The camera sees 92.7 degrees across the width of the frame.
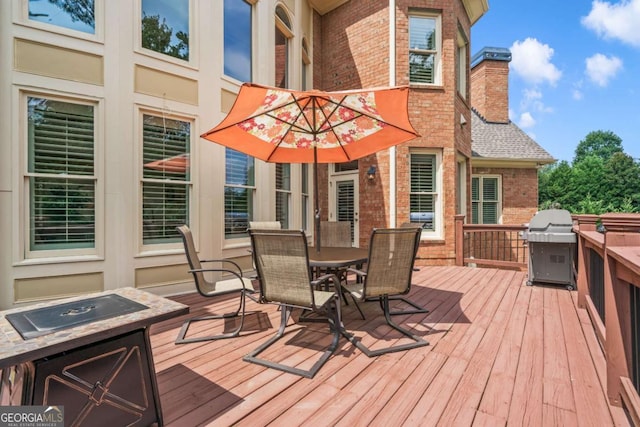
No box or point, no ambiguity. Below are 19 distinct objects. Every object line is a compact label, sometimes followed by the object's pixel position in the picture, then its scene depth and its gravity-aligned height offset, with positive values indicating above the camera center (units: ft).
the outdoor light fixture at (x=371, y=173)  24.23 +2.85
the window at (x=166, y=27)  14.93 +9.19
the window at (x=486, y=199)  33.53 +1.10
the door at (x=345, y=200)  25.48 +0.73
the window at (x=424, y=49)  24.06 +12.66
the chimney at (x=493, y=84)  39.83 +16.41
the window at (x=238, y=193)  17.83 +0.95
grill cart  16.15 -2.14
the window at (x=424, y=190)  23.97 +1.47
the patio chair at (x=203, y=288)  10.00 -2.90
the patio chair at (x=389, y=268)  9.10 -1.84
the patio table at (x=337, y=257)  9.83 -1.80
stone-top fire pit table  4.55 -2.46
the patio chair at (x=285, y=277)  8.18 -1.95
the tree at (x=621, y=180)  83.97 +8.30
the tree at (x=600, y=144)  155.19 +33.81
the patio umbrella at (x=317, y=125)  10.69 +3.52
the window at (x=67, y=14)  12.54 +8.24
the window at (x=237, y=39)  17.93 +10.24
